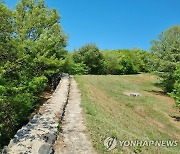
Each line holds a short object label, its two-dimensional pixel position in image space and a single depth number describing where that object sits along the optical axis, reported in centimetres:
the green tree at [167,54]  1954
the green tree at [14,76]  655
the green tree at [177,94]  1262
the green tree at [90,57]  3224
